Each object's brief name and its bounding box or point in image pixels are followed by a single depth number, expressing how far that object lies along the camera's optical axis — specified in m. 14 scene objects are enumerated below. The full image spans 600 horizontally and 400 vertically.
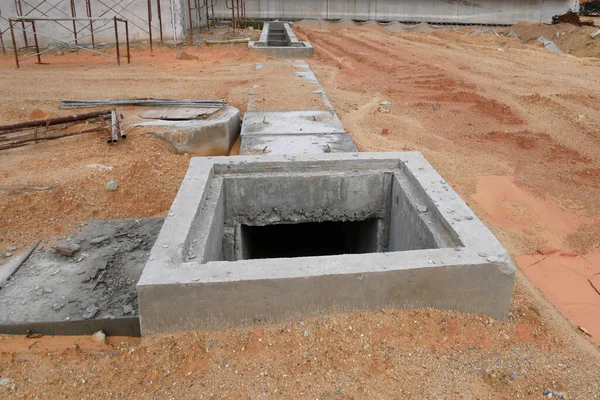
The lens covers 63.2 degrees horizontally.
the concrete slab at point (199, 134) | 7.32
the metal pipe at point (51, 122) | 7.05
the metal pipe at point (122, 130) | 7.02
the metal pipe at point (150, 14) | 16.39
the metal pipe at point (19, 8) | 15.98
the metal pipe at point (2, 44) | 15.88
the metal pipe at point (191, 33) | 18.69
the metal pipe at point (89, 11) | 16.20
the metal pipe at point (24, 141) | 6.75
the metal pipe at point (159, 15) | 16.83
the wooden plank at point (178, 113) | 8.13
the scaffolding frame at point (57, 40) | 13.07
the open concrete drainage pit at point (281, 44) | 15.79
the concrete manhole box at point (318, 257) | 2.98
